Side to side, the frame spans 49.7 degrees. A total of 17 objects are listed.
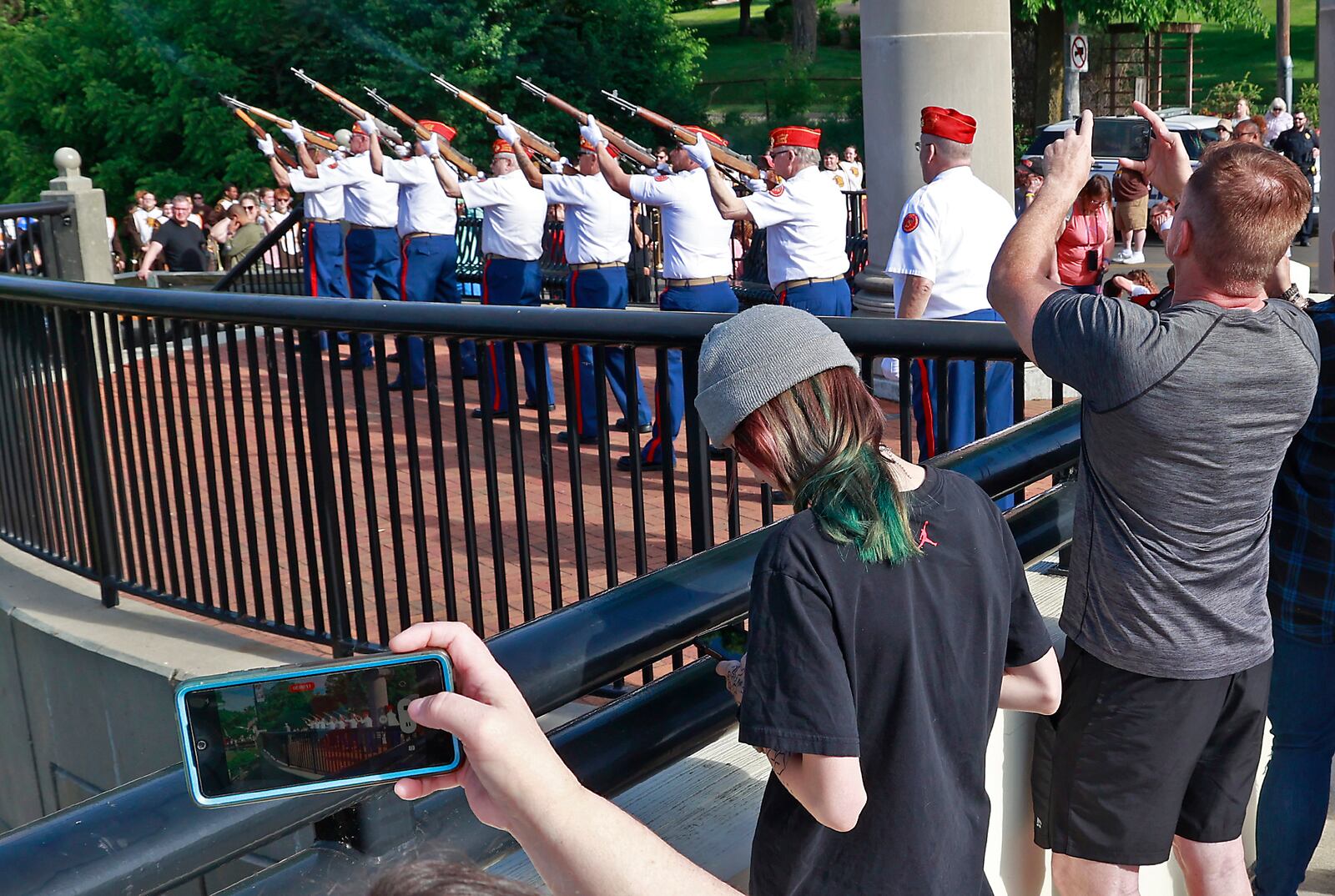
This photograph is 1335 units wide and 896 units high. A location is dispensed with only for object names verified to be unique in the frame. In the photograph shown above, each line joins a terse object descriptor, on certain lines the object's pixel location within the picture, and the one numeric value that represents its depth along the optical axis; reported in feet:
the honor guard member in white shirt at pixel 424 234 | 37.45
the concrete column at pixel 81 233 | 36.96
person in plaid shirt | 9.29
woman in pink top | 30.66
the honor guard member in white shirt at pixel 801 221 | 27.25
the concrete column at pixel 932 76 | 27.50
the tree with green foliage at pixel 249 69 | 106.73
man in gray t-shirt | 7.62
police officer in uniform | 72.95
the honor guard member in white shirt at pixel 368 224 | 39.70
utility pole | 104.37
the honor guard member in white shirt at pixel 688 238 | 29.58
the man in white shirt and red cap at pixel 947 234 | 19.58
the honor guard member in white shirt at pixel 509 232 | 34.32
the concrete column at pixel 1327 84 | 25.91
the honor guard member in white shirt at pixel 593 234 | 32.24
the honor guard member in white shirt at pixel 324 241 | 41.81
